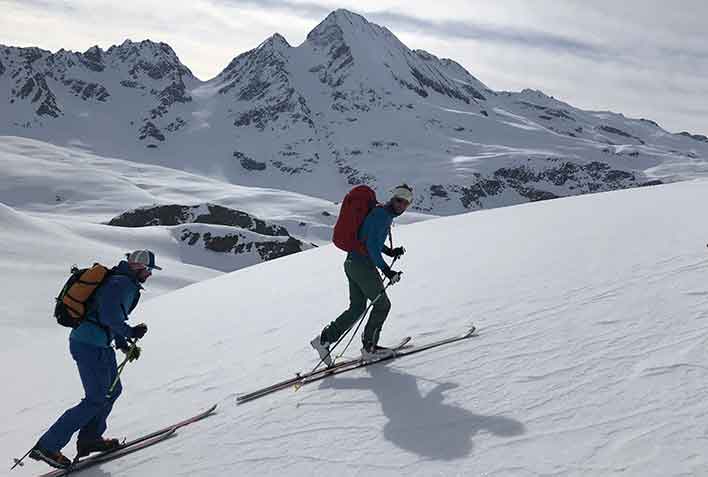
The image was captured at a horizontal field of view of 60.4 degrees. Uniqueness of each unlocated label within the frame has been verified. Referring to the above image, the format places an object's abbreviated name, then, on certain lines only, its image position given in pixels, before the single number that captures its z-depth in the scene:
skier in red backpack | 6.63
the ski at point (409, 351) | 6.70
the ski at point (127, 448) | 5.45
